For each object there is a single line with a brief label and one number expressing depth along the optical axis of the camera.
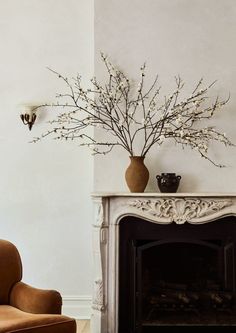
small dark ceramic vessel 3.57
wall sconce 4.07
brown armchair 2.48
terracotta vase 3.57
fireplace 3.49
